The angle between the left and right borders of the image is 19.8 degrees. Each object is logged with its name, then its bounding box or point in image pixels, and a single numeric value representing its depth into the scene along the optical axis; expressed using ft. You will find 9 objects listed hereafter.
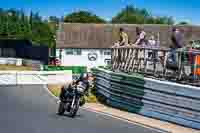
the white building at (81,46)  254.06
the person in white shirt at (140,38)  68.08
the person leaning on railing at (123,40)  72.83
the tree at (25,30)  381.19
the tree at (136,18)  428.56
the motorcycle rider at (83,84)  56.90
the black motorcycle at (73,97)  56.54
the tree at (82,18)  402.52
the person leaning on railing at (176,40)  57.26
